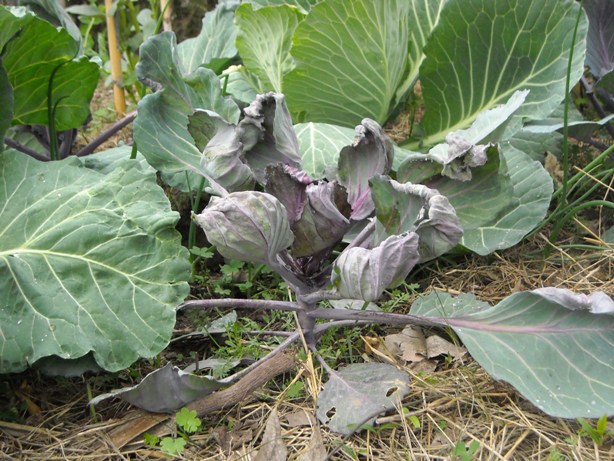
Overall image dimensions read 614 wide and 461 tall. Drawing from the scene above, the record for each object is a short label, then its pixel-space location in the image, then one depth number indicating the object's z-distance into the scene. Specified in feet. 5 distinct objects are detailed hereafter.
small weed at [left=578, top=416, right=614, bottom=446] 3.54
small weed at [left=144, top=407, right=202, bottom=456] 3.78
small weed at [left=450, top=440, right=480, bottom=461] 3.50
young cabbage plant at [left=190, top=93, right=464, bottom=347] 3.77
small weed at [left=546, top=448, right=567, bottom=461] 3.45
